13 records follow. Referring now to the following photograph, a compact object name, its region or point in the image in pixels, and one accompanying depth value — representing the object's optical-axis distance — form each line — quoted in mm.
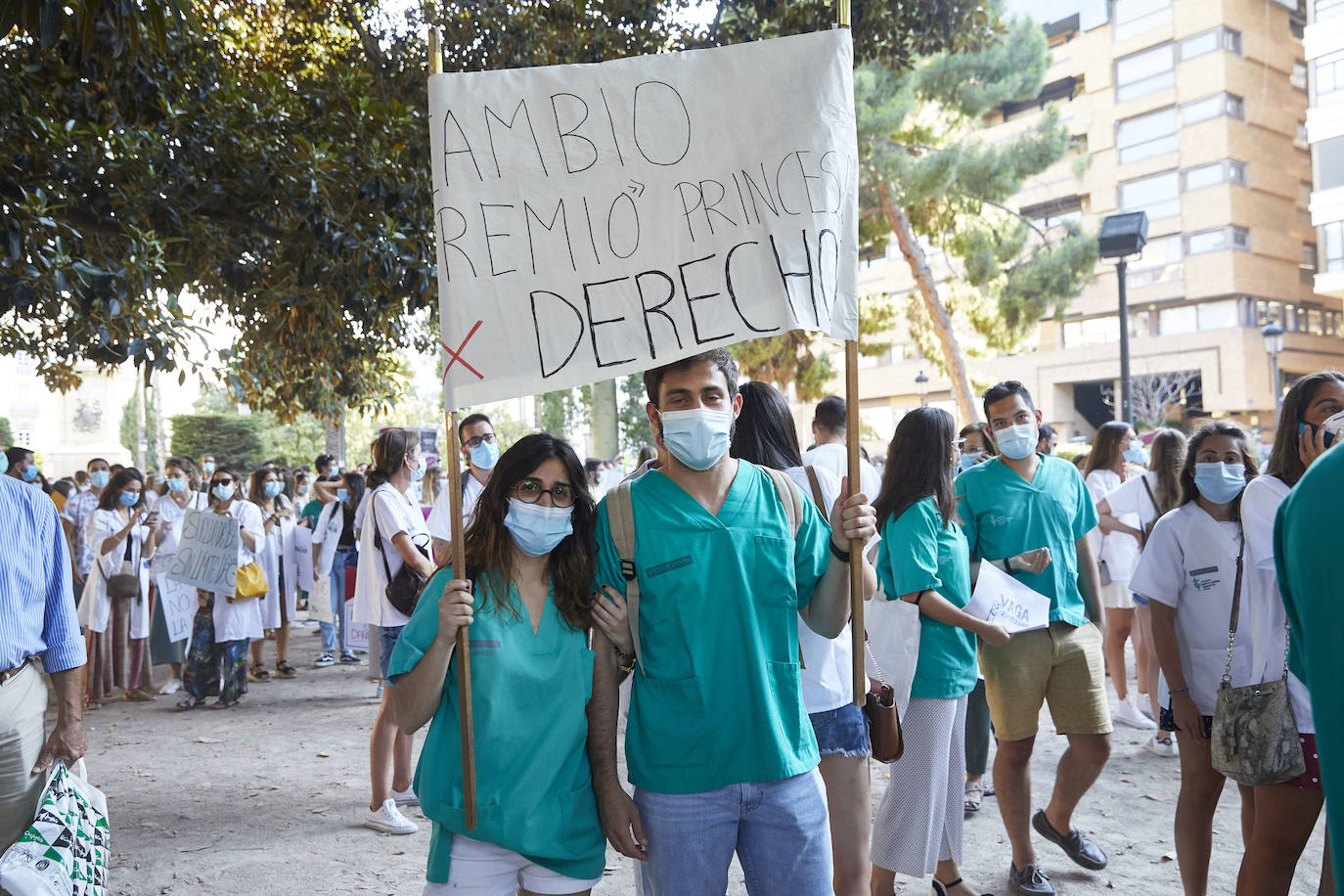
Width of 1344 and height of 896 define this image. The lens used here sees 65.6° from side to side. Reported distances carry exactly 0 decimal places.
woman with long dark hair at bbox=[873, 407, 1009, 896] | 3928
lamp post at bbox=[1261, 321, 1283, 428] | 21689
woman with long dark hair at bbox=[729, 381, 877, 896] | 3295
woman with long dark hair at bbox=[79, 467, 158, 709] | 8898
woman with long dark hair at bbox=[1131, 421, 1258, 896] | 3748
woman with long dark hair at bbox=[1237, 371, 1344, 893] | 3207
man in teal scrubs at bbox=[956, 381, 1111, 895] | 4430
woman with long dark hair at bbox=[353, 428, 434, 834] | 5781
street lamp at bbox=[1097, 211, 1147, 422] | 10812
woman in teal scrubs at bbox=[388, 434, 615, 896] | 2605
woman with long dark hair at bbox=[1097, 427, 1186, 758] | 6305
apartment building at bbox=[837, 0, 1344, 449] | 45312
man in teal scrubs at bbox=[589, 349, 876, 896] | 2541
